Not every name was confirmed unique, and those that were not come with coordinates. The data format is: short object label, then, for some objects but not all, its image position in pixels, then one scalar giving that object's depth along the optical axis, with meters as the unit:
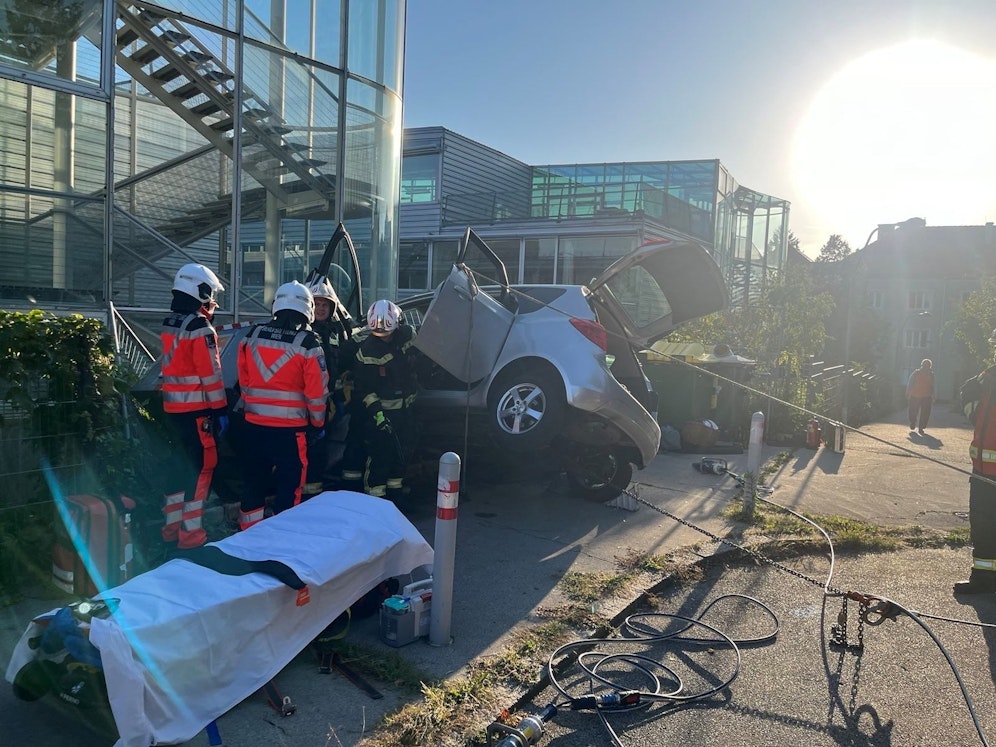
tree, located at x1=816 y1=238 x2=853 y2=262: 66.12
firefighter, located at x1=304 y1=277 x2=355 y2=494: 5.79
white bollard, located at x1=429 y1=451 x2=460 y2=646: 4.14
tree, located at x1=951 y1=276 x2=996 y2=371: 27.20
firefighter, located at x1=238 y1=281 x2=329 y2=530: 5.15
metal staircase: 9.02
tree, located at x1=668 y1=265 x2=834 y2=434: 15.67
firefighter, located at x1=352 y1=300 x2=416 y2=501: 5.78
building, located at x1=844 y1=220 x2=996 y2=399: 42.91
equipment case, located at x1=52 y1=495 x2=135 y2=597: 4.31
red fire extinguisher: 13.29
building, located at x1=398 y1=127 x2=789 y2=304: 20.77
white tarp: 2.85
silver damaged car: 6.30
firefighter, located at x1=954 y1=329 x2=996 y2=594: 5.64
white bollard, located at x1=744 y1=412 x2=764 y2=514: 7.53
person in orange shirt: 17.66
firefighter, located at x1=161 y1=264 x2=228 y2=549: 5.17
